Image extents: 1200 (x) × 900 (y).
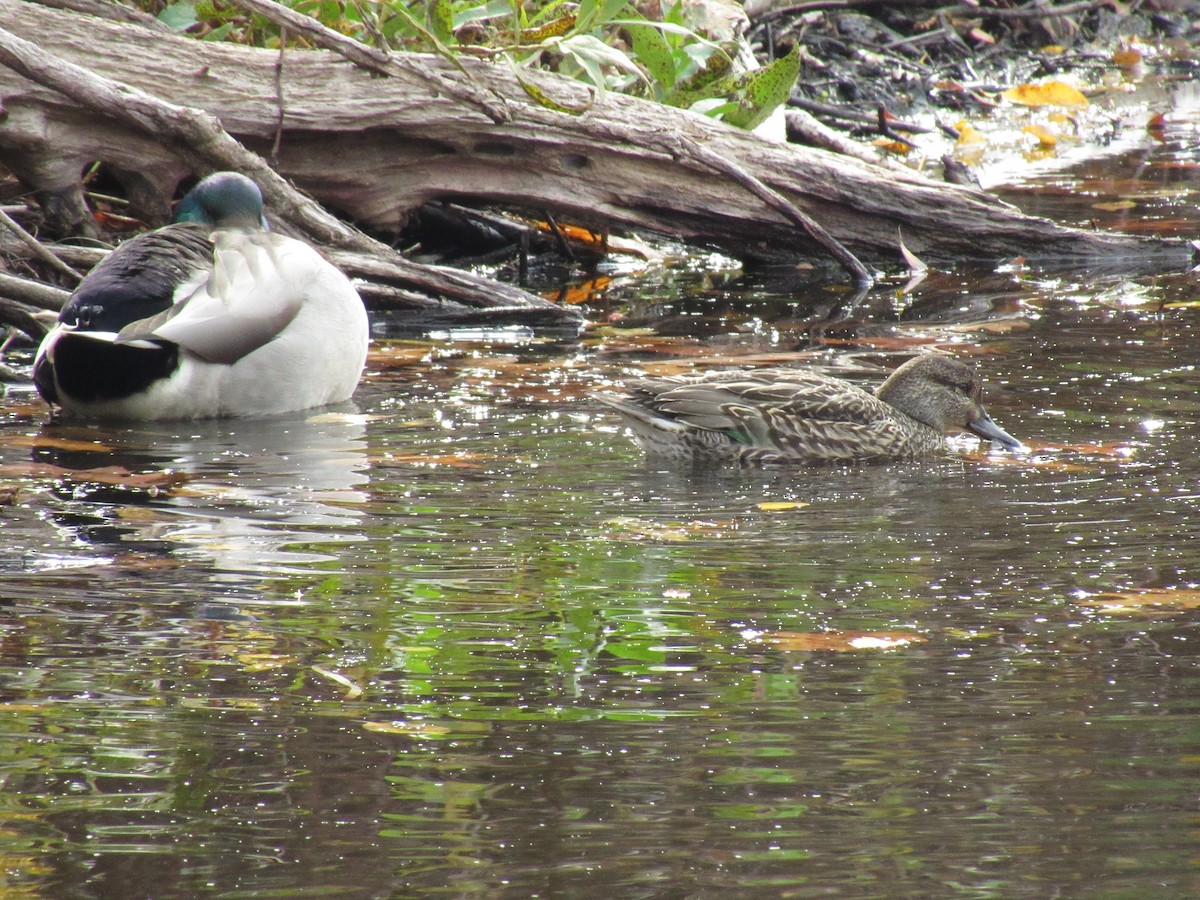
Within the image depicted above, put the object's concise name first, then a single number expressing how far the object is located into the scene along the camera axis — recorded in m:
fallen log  16.22
